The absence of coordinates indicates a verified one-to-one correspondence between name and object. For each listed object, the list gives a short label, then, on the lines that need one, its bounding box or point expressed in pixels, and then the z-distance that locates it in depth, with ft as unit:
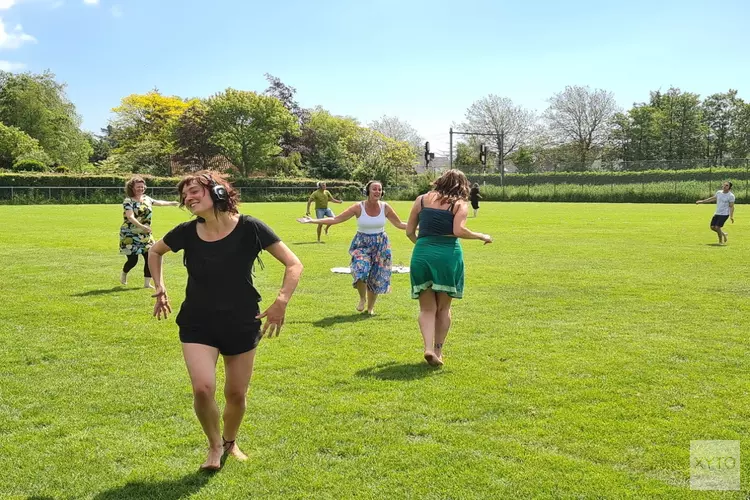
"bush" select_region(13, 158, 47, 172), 178.09
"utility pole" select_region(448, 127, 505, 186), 282.89
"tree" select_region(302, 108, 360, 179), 243.40
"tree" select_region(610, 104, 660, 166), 270.87
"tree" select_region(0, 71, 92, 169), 237.25
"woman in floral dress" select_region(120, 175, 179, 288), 34.04
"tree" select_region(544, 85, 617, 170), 277.64
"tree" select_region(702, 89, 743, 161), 276.62
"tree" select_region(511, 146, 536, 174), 249.41
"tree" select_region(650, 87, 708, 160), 271.69
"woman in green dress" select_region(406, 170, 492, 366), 20.20
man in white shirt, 58.85
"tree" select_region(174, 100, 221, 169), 233.55
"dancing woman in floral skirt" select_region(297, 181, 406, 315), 29.48
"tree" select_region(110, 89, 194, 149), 282.77
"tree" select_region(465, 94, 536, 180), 297.94
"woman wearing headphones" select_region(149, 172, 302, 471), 12.75
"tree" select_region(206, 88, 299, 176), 227.40
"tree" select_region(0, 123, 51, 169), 206.28
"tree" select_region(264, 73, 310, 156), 273.97
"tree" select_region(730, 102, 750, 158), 270.67
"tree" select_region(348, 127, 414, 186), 225.56
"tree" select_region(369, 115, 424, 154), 335.26
